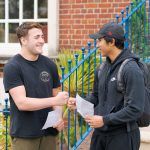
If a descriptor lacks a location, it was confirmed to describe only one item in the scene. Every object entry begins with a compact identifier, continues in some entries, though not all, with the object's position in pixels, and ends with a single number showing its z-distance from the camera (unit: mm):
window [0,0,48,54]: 9941
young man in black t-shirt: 4330
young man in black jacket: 4021
